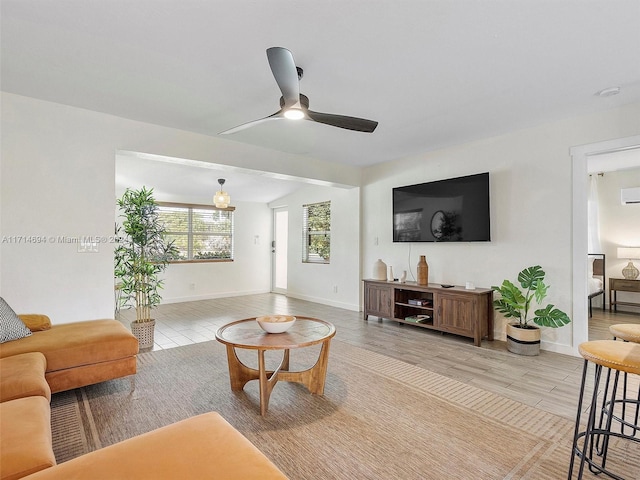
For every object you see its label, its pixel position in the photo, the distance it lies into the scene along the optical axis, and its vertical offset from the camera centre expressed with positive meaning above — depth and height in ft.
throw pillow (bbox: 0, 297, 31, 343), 7.77 -2.05
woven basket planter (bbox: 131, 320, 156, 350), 12.62 -3.52
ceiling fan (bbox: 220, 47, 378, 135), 6.35 +3.31
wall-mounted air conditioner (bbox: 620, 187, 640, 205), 18.44 +2.63
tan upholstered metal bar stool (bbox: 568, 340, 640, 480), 4.70 -1.78
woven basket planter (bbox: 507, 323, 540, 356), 11.55 -3.53
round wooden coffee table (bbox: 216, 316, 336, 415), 7.59 -2.39
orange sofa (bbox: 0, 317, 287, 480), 3.45 -2.44
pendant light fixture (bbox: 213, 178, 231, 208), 18.72 +2.43
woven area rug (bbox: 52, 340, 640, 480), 5.86 -3.98
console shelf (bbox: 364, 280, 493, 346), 12.75 -2.86
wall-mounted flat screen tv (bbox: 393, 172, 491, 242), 13.69 +1.40
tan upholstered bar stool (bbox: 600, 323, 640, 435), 6.10 -1.74
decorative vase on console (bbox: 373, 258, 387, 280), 16.79 -1.47
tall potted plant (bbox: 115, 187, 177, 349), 12.76 -0.61
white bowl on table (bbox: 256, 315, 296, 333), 8.32 -2.10
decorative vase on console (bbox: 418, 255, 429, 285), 14.99 -1.40
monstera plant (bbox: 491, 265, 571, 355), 11.26 -2.52
